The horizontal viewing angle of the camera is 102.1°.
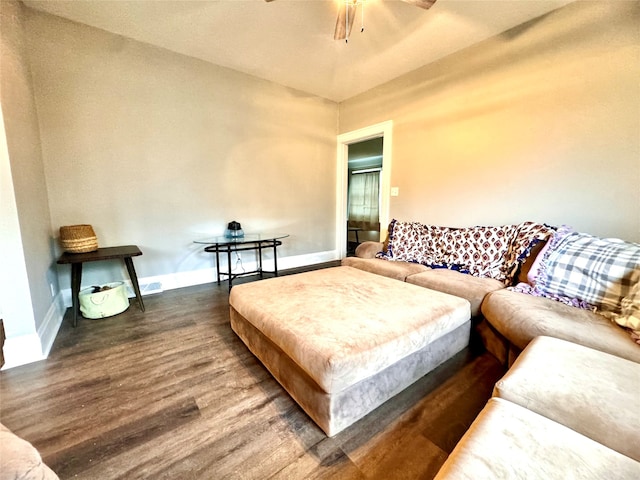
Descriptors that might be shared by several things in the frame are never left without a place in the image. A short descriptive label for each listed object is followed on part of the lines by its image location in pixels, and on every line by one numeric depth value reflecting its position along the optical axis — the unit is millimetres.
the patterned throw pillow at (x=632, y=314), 1331
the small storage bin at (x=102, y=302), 2326
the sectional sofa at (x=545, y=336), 679
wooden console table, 2182
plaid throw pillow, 1537
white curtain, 7000
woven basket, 2350
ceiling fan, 1830
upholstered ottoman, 1161
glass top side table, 3111
